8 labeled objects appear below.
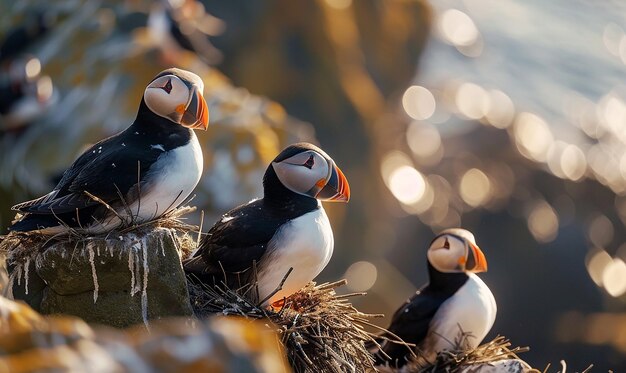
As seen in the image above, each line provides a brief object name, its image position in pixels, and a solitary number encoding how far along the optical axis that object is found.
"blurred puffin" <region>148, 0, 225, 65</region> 24.94
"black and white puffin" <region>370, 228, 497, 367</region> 13.30
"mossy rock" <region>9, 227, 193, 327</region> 10.20
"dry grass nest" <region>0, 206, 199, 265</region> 10.33
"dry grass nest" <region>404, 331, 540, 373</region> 12.70
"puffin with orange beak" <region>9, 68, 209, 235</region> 10.52
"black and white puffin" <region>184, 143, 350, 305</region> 11.27
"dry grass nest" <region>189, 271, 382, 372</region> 10.86
